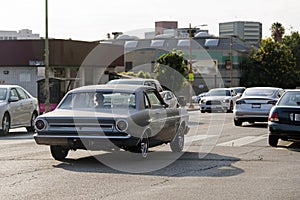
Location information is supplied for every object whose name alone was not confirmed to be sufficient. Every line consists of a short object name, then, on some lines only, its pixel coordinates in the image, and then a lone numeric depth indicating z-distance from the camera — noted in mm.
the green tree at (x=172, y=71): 60188
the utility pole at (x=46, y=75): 31359
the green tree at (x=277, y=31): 120500
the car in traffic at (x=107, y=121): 11414
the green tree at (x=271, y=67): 91688
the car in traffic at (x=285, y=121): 15094
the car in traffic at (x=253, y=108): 23812
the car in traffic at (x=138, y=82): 23844
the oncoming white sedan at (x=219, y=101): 38000
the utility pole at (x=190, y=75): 53250
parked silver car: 19750
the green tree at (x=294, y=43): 113000
